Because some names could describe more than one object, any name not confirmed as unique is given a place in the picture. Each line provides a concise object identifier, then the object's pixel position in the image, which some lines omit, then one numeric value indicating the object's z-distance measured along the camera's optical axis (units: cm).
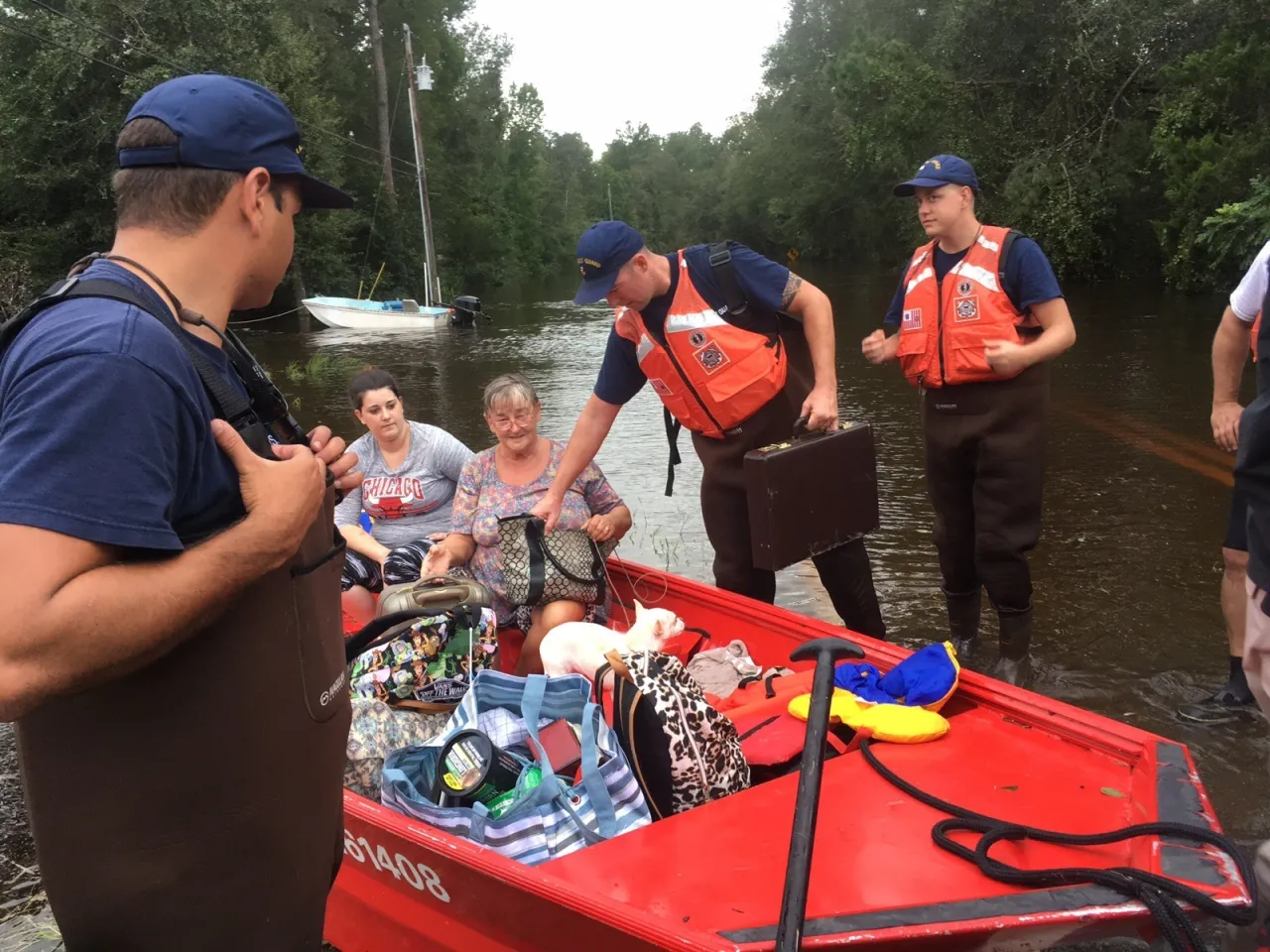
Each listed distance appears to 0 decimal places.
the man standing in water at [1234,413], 334
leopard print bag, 272
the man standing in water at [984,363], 389
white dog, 350
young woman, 461
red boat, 214
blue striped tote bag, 259
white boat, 2411
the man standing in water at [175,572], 119
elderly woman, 409
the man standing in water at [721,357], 369
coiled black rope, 207
